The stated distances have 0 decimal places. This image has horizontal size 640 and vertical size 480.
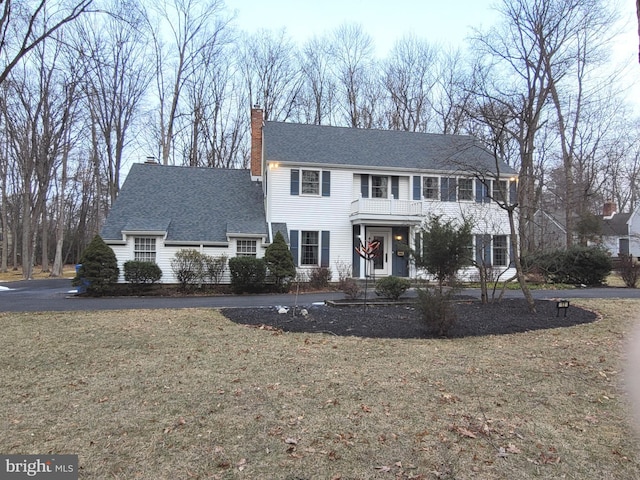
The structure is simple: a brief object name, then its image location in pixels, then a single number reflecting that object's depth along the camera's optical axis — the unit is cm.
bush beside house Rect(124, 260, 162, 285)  1591
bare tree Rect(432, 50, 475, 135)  3006
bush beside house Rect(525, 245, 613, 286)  1795
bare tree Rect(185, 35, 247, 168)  3156
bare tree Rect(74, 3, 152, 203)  2862
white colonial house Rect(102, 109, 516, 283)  1820
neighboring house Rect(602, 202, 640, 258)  3606
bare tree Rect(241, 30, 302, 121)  3347
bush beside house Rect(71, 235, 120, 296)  1523
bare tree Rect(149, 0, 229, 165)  2906
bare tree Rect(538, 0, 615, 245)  1875
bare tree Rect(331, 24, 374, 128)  3328
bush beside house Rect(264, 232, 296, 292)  1661
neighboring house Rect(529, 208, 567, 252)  3202
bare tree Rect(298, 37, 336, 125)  3359
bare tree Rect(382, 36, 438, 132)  3259
